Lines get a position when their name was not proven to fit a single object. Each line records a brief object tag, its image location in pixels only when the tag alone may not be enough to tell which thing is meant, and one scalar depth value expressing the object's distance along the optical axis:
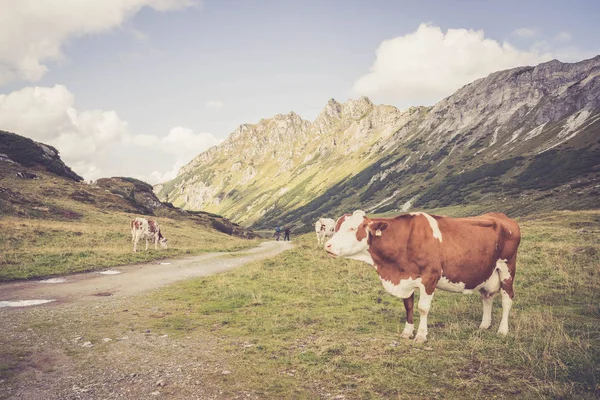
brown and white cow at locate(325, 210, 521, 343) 8.37
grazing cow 31.30
